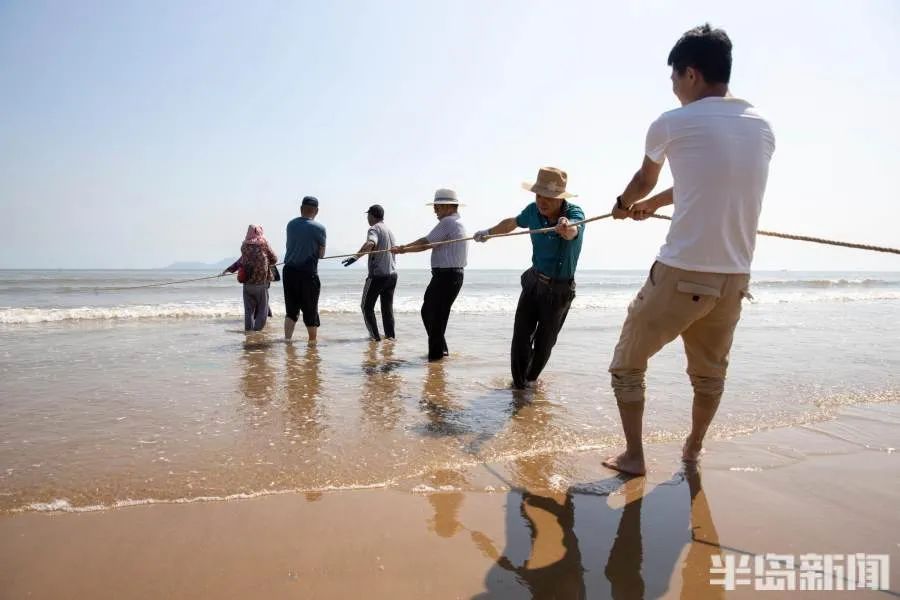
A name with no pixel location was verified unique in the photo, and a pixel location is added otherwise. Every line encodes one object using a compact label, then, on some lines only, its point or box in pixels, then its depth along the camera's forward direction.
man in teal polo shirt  4.09
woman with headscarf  8.16
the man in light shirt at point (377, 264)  6.92
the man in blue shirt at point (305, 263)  7.07
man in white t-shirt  2.35
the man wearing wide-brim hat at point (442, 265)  5.82
